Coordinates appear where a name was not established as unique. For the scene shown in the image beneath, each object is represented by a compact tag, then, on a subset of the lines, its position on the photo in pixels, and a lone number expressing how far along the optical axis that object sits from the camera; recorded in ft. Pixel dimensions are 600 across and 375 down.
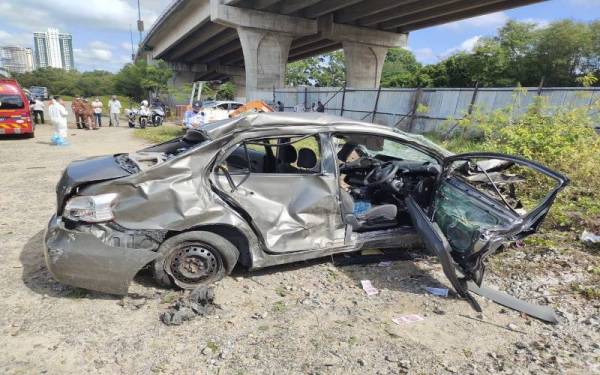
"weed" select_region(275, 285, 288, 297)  11.30
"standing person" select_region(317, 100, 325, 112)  66.59
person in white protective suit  41.14
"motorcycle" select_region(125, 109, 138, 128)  68.54
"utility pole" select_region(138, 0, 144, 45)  156.46
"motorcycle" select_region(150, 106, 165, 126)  72.39
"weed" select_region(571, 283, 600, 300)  11.18
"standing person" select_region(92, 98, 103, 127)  63.16
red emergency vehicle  44.24
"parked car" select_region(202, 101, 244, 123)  51.83
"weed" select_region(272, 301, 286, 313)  10.51
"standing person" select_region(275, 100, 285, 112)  76.23
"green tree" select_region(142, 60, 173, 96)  153.69
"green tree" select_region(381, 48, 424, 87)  133.39
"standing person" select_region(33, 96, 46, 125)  65.31
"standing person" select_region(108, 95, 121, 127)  67.67
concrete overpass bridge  72.38
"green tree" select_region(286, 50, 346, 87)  228.22
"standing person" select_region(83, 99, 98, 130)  60.18
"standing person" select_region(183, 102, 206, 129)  51.60
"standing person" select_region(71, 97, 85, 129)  60.23
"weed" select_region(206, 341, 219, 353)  8.78
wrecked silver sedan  10.00
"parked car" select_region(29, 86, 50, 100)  137.79
